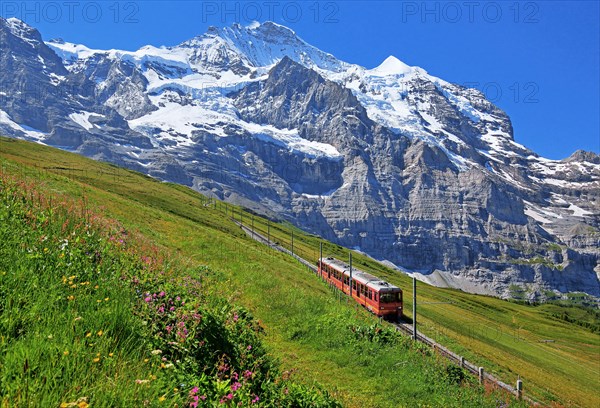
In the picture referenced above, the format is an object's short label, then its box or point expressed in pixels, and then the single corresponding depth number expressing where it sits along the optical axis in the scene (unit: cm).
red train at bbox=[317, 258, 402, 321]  4884
